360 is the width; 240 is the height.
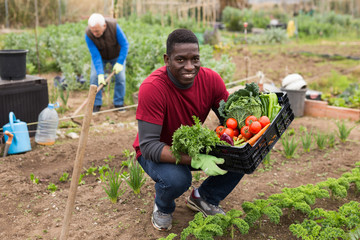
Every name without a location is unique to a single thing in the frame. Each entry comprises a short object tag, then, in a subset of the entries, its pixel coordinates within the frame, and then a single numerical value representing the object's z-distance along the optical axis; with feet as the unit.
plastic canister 15.42
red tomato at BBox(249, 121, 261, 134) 8.03
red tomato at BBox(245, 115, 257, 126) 8.33
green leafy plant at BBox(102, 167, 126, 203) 10.49
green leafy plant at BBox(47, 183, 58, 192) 11.65
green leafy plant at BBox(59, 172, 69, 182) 12.33
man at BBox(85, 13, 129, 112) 17.28
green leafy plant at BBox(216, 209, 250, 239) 8.57
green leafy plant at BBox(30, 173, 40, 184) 12.12
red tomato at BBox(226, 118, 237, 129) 8.51
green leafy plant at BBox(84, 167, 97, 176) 12.87
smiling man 8.32
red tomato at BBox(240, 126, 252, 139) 8.25
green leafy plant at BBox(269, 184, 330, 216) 9.32
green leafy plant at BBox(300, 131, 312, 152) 14.33
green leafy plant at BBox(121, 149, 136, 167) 13.15
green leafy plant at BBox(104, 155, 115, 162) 13.80
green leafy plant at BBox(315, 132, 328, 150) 14.73
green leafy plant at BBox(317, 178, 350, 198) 10.13
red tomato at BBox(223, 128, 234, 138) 8.31
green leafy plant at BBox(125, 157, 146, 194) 10.71
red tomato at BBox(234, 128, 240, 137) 8.62
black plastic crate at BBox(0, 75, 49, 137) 15.21
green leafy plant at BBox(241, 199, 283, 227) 9.05
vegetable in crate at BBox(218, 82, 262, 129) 8.53
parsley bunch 7.59
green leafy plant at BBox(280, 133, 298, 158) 13.97
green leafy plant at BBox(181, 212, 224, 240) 8.20
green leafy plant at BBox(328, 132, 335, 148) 15.08
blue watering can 14.30
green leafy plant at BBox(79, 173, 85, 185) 12.20
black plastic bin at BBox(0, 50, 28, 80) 15.25
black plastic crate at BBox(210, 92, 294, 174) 7.59
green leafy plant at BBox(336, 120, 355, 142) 15.25
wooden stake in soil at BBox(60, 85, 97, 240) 8.08
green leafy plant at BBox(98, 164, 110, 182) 11.82
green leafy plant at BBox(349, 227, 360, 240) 8.16
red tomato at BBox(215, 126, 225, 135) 8.59
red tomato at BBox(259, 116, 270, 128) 8.25
